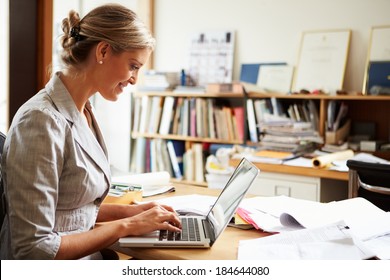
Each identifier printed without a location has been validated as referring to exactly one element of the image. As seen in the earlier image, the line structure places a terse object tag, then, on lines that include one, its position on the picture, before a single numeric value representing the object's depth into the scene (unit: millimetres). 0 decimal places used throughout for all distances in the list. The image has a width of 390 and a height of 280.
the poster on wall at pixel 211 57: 3773
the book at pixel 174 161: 3814
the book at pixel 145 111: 3916
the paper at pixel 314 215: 1294
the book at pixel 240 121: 3482
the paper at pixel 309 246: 1046
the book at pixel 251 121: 3380
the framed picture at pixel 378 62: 3088
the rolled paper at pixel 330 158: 2539
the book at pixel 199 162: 3689
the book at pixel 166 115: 3782
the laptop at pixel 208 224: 1185
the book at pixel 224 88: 3441
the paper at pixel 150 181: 1806
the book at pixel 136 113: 3992
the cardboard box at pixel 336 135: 3066
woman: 1115
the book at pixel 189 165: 3742
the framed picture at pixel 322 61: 3283
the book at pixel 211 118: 3621
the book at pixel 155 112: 3857
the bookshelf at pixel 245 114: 3131
